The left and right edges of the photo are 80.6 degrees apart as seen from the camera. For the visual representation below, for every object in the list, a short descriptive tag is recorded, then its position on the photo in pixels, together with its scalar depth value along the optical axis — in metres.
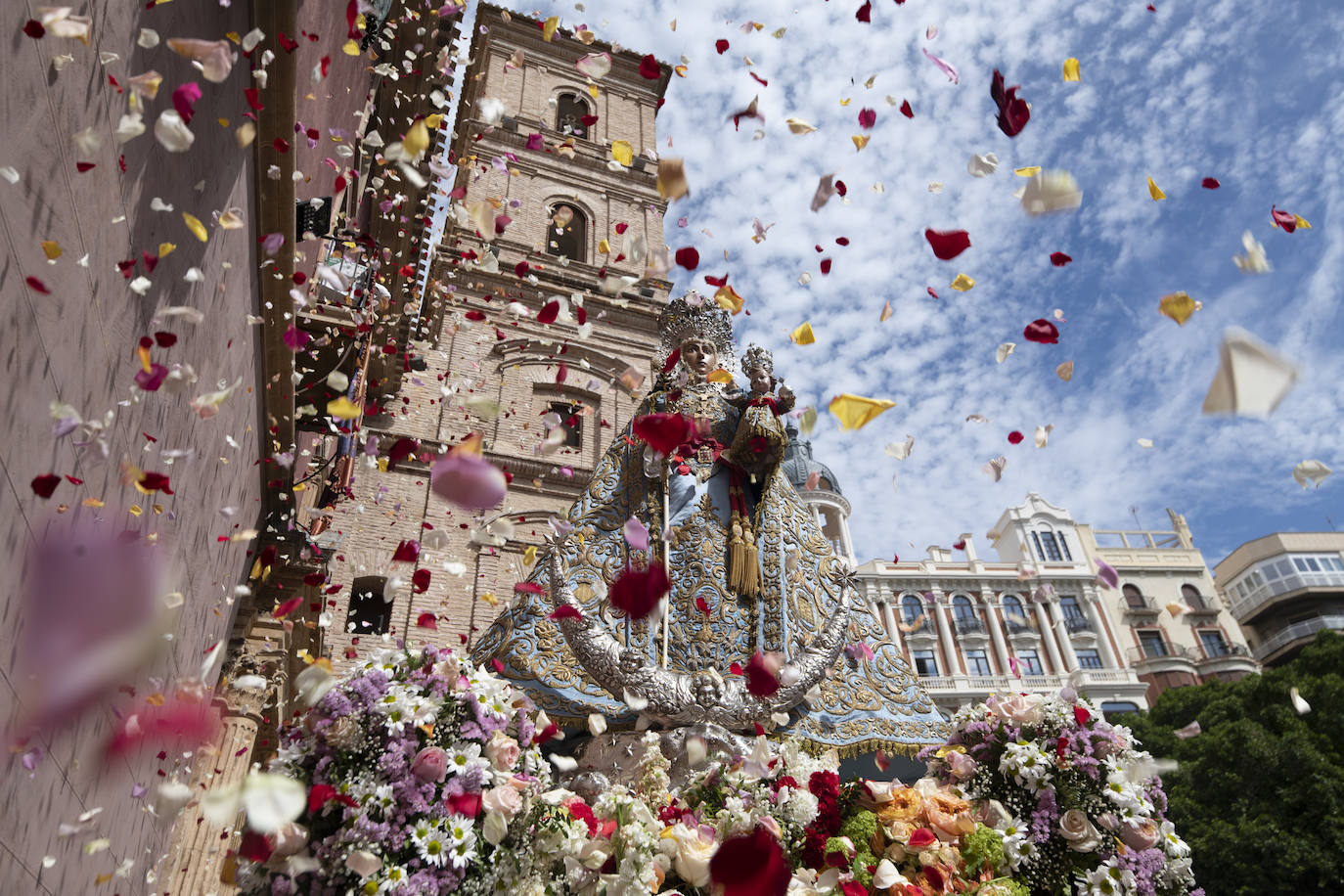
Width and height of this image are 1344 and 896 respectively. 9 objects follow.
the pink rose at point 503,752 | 3.21
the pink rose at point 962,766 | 3.86
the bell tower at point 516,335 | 11.73
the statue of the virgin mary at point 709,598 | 4.57
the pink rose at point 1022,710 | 3.96
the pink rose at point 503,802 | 3.02
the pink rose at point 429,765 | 2.96
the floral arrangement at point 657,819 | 2.88
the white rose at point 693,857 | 3.12
